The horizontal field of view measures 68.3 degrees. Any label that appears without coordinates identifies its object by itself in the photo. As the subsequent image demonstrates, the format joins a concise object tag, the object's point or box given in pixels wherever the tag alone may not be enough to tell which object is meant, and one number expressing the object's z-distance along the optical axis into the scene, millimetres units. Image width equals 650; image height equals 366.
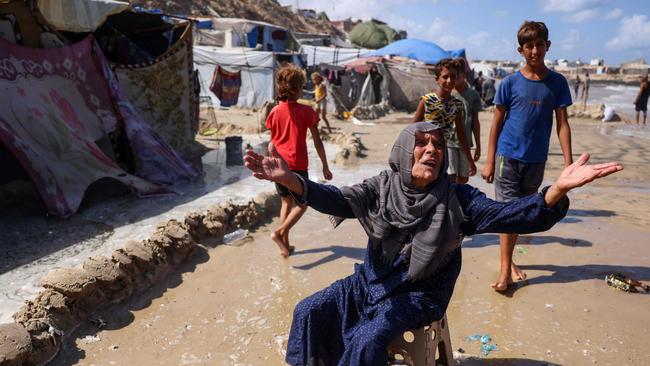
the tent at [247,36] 21047
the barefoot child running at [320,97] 12191
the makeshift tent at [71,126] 4906
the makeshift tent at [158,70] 7188
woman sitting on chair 1998
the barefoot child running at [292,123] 3941
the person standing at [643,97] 14909
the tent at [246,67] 16734
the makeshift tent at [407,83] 19875
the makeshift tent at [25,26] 5098
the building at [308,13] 59719
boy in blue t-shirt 3346
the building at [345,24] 60875
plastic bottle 4668
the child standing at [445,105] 3846
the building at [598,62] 94800
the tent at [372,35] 38344
